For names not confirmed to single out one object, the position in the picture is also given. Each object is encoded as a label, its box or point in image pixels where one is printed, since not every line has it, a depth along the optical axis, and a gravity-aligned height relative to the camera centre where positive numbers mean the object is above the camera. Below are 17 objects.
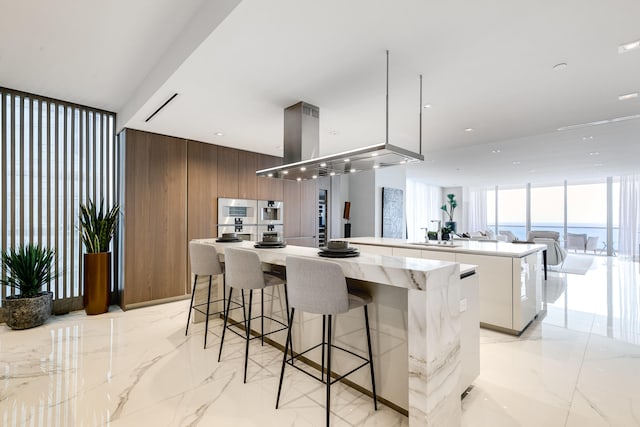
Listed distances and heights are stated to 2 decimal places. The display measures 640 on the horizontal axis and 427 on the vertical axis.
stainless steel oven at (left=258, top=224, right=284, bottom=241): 5.21 -0.27
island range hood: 2.77 +0.57
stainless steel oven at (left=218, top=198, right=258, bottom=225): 4.78 +0.01
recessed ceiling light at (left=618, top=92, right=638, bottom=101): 2.82 +1.13
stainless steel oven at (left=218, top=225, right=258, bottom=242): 4.81 -0.30
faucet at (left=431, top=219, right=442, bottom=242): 3.93 -0.25
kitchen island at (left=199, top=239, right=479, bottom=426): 1.47 -0.68
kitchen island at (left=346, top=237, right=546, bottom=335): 2.96 -0.67
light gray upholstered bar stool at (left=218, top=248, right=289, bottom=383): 2.29 -0.46
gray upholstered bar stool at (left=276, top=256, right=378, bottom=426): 1.69 -0.46
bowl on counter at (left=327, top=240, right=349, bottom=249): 2.12 -0.23
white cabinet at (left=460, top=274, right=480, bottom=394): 1.92 -0.78
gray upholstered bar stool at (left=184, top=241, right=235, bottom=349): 2.88 -0.47
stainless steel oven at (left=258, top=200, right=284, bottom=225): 5.25 +0.02
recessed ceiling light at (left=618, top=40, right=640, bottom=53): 2.01 +1.15
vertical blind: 3.45 +0.51
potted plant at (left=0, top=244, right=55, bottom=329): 3.20 -0.80
